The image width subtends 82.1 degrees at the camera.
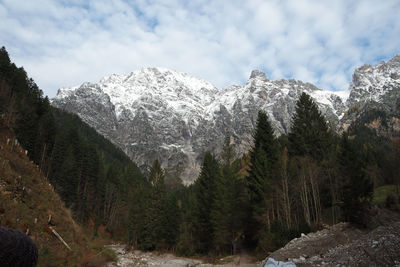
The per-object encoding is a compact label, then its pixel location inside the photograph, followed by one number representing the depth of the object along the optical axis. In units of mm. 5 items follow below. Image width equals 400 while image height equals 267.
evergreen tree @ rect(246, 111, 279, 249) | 26328
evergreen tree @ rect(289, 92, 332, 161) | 31281
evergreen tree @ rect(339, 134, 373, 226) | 19141
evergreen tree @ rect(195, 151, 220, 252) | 33438
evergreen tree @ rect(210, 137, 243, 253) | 29031
